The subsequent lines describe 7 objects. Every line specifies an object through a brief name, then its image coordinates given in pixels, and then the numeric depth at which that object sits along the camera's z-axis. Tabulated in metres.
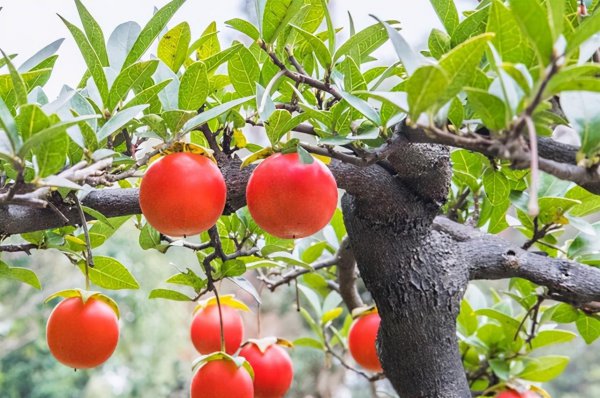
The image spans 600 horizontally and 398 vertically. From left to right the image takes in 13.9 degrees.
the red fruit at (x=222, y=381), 0.90
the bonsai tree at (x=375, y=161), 0.80
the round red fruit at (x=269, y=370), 0.95
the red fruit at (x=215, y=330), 0.95
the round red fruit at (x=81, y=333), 0.89
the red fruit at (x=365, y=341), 0.97
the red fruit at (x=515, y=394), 0.96
